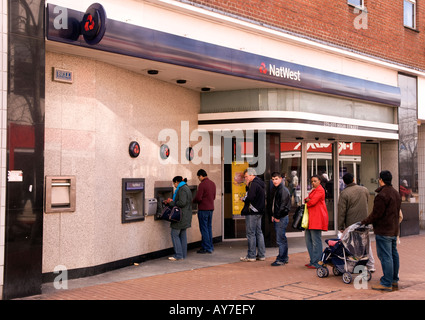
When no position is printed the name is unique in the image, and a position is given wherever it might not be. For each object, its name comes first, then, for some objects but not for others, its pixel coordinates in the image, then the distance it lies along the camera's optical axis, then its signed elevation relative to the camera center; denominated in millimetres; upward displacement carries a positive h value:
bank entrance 11703 +295
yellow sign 12859 -131
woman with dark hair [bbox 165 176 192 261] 10008 -680
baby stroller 8016 -1177
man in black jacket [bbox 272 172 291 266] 9484 -651
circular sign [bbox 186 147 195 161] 11285 +607
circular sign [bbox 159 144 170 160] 10391 +608
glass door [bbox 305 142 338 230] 14219 +334
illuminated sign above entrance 7312 +2322
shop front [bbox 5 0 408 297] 8023 +1309
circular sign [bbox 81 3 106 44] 7156 +2277
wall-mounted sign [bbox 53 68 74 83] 8008 +1706
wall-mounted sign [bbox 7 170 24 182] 6786 +68
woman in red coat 8852 -681
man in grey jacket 8953 -459
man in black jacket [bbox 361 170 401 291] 7480 -713
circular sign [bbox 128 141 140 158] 9427 +594
